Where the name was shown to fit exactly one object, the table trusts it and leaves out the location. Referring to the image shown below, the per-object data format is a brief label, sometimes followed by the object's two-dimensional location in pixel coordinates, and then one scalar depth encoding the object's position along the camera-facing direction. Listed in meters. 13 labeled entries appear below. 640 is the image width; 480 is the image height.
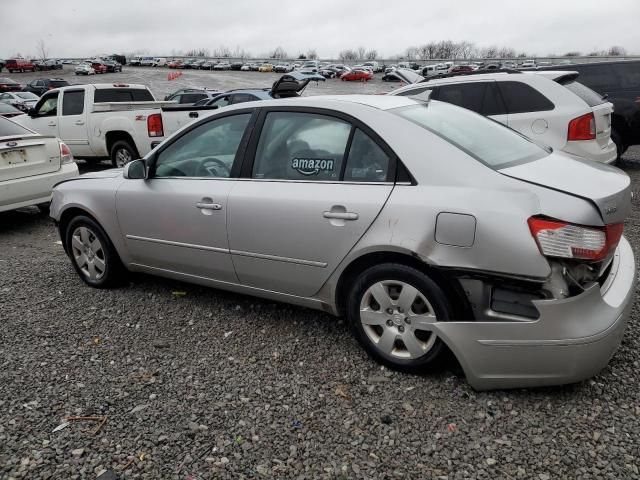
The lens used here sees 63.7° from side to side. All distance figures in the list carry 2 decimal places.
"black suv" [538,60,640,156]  8.66
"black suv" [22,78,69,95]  36.34
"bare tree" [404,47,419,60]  123.48
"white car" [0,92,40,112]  24.64
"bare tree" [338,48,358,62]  130.48
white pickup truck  9.54
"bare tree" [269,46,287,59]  131.27
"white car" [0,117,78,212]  6.25
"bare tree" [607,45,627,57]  92.20
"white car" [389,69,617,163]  6.13
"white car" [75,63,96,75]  59.75
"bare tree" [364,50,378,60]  129.10
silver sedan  2.47
